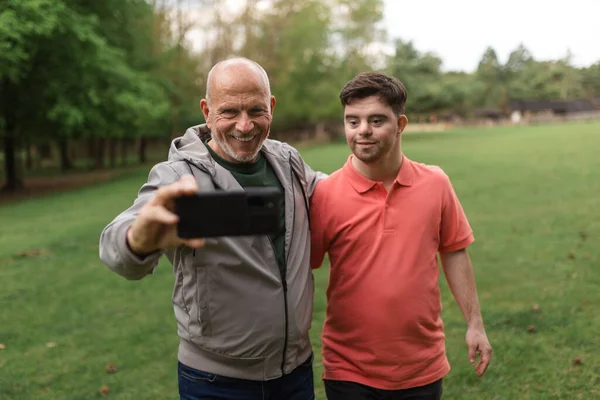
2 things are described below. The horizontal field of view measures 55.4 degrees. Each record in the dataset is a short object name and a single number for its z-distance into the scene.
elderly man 2.39
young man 2.67
